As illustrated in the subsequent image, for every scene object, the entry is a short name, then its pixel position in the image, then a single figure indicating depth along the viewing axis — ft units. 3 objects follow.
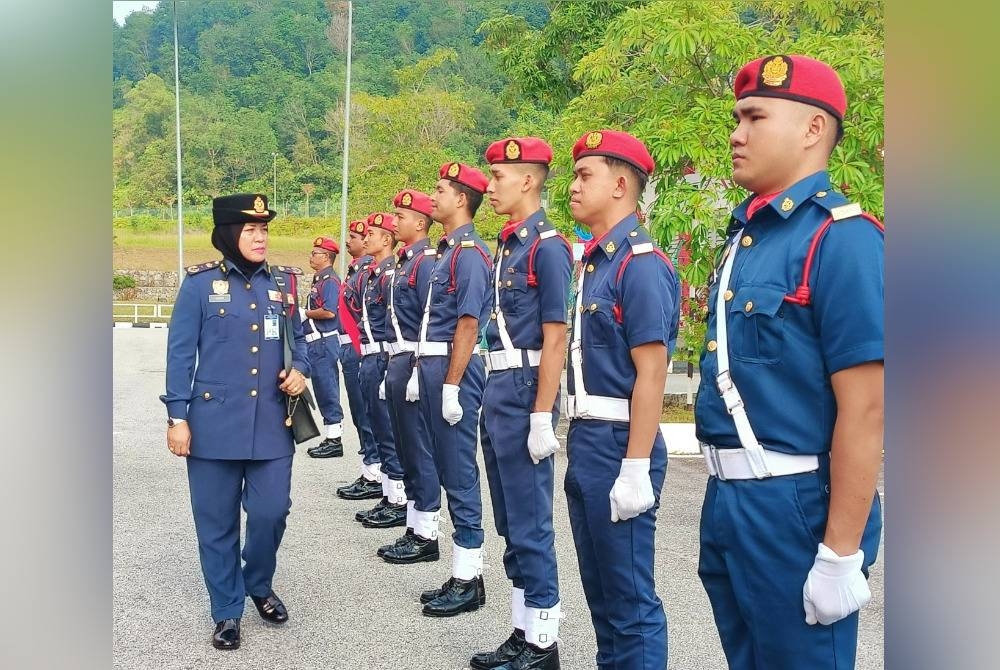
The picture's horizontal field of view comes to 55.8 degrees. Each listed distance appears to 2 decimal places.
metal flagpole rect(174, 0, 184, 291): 85.40
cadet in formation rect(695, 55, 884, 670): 6.88
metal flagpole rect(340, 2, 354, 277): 73.61
